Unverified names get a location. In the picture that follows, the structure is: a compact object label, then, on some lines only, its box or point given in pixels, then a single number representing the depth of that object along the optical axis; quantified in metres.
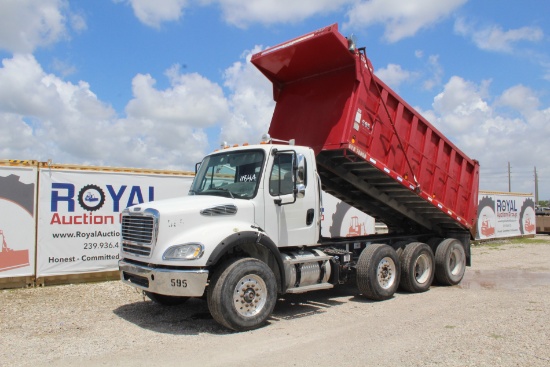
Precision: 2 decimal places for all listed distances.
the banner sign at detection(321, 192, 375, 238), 14.45
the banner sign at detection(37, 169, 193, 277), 9.82
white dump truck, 6.36
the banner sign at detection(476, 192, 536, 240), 20.84
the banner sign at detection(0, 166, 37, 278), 9.33
